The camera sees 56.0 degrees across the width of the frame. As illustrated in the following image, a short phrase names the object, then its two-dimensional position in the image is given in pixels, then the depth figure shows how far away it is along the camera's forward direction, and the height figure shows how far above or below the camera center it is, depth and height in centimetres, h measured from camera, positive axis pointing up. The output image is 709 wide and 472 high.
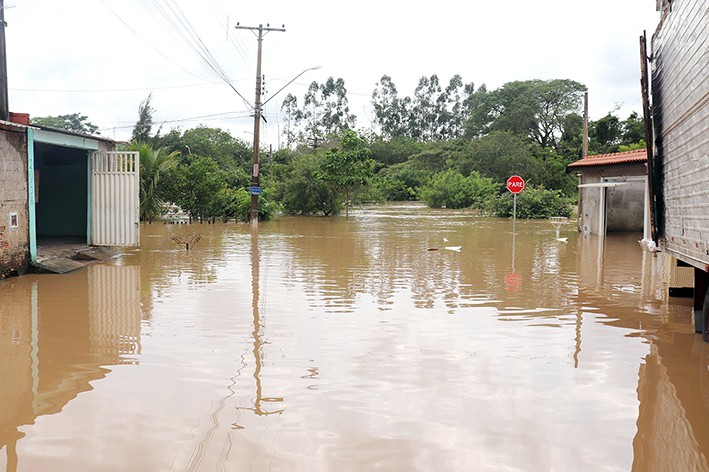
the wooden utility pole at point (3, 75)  1316 +261
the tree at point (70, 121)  6919 +885
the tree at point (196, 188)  2967 +80
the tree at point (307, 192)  3841 +83
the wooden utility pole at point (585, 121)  2905 +383
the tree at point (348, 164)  3662 +233
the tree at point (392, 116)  9000 +1231
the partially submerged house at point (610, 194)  2291 +57
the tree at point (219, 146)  5838 +550
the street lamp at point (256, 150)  2777 +234
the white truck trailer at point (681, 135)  688 +89
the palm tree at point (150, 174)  2772 +128
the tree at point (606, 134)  5162 +583
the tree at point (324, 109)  8675 +1307
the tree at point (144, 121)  4238 +541
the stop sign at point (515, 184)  2607 +94
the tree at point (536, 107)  6019 +926
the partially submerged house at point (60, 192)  1257 +31
